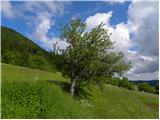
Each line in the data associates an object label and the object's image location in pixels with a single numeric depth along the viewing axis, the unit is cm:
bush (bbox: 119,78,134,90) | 5058
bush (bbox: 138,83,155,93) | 5397
